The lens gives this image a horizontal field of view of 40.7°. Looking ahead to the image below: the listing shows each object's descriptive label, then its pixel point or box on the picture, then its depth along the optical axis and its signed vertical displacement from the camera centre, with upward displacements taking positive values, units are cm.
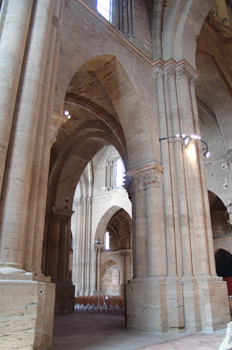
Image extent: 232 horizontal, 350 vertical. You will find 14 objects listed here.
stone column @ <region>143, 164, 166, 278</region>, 837 +174
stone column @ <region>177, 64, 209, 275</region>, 866 +301
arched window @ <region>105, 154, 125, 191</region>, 2303 +807
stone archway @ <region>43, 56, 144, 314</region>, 987 +598
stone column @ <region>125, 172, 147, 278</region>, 860 +177
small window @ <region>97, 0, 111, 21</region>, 1070 +917
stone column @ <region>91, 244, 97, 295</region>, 2095 +124
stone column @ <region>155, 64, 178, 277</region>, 861 +300
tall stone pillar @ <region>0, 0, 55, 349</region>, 430 +204
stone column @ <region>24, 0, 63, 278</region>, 507 +141
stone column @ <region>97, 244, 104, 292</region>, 2120 +159
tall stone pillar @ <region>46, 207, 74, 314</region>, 1317 +124
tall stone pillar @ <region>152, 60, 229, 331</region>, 805 +213
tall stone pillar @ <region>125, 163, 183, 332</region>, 779 +66
